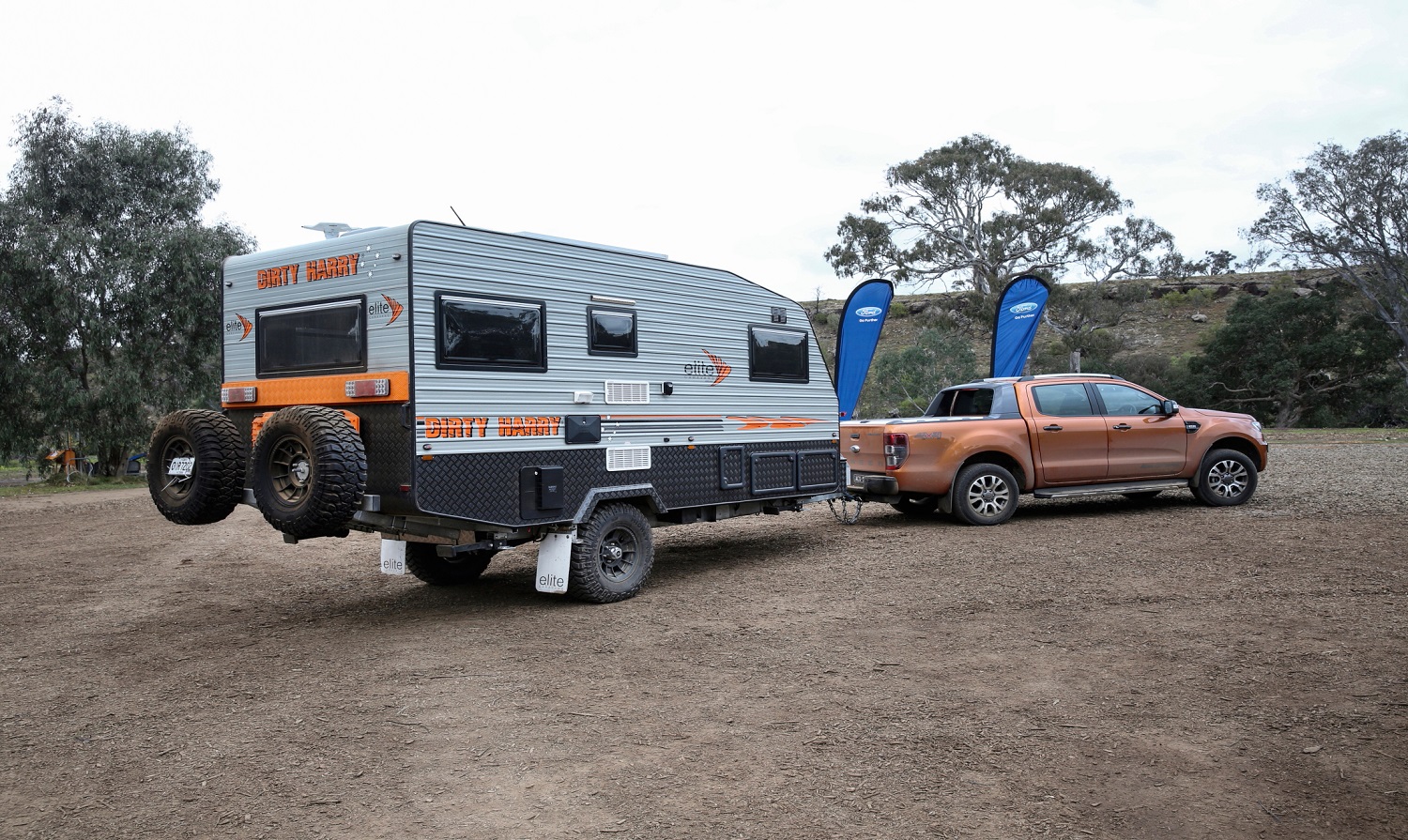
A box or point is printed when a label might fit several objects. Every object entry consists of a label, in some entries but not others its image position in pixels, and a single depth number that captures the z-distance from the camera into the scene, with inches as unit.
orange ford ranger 423.2
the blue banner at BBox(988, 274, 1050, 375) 621.3
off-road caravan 253.6
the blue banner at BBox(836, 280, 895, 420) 572.4
